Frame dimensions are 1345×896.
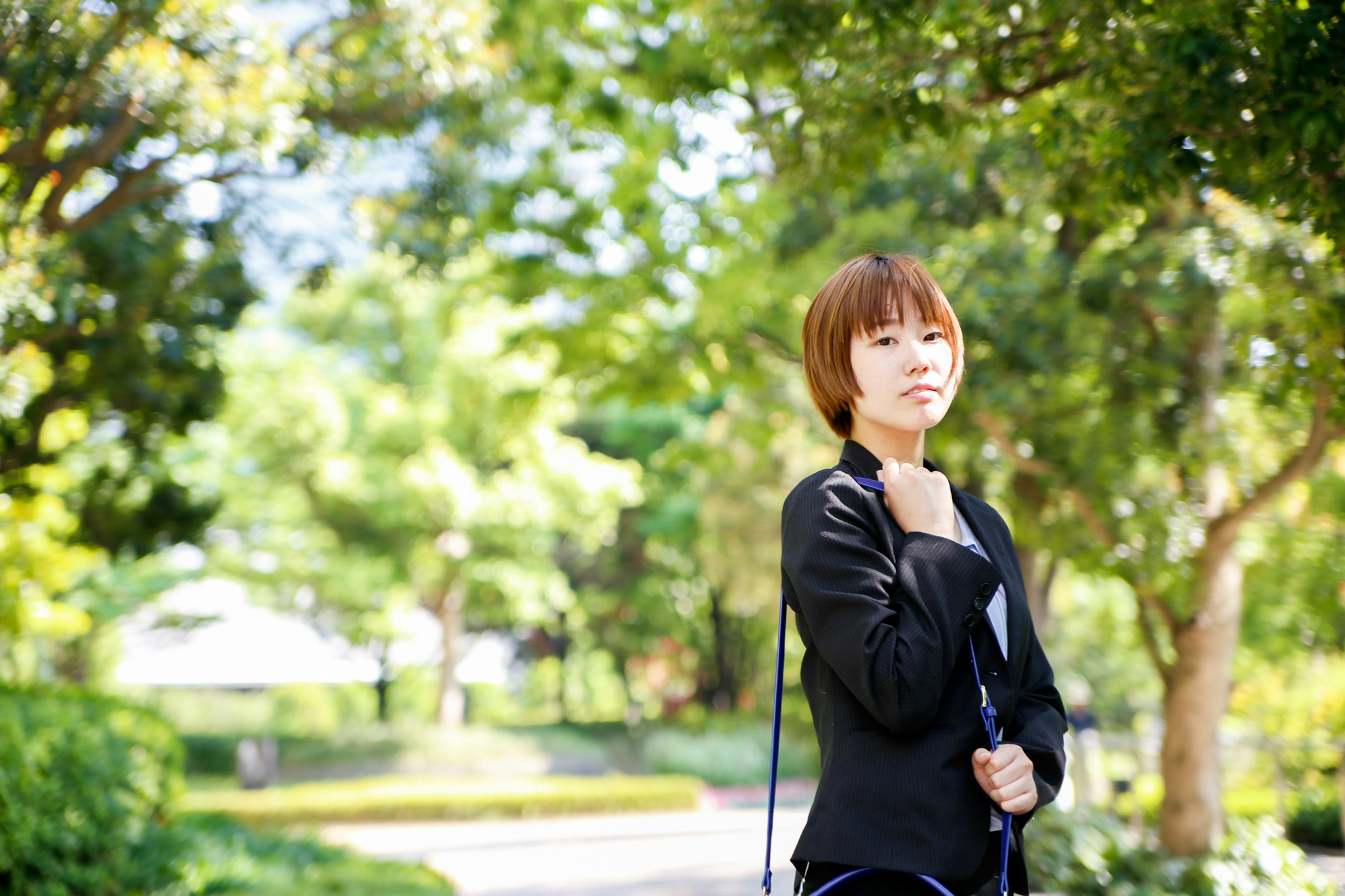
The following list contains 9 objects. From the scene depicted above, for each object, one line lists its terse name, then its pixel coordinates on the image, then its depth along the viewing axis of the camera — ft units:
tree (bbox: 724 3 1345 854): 9.95
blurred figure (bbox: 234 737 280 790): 63.26
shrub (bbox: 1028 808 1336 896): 19.57
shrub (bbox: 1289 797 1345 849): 32.22
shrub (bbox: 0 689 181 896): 17.57
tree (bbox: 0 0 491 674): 17.49
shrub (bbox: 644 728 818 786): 65.10
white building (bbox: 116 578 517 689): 73.31
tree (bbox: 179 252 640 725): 68.44
